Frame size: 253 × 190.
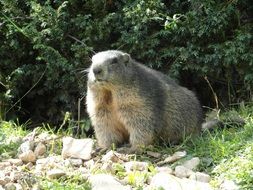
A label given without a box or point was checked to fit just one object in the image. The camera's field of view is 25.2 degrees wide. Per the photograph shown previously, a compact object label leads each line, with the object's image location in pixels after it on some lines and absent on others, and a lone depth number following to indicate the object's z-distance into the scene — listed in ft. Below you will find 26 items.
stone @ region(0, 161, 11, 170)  18.48
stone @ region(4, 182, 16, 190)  16.66
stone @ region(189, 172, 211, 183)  17.07
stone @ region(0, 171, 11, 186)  16.98
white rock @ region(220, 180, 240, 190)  16.22
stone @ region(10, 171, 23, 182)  17.34
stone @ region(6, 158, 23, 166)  18.85
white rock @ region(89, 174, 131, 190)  16.28
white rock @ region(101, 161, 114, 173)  17.98
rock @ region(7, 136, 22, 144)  20.98
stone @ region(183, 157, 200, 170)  18.22
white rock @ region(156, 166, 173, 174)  17.88
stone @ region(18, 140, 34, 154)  19.98
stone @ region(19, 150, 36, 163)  19.07
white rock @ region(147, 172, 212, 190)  16.28
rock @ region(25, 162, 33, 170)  18.62
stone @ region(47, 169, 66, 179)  17.30
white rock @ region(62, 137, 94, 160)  19.38
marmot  20.16
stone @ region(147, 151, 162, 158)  19.83
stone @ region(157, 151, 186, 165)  18.90
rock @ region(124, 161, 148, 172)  18.08
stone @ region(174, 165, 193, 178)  17.62
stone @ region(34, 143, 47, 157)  19.87
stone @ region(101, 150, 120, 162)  18.93
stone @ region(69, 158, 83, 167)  18.90
